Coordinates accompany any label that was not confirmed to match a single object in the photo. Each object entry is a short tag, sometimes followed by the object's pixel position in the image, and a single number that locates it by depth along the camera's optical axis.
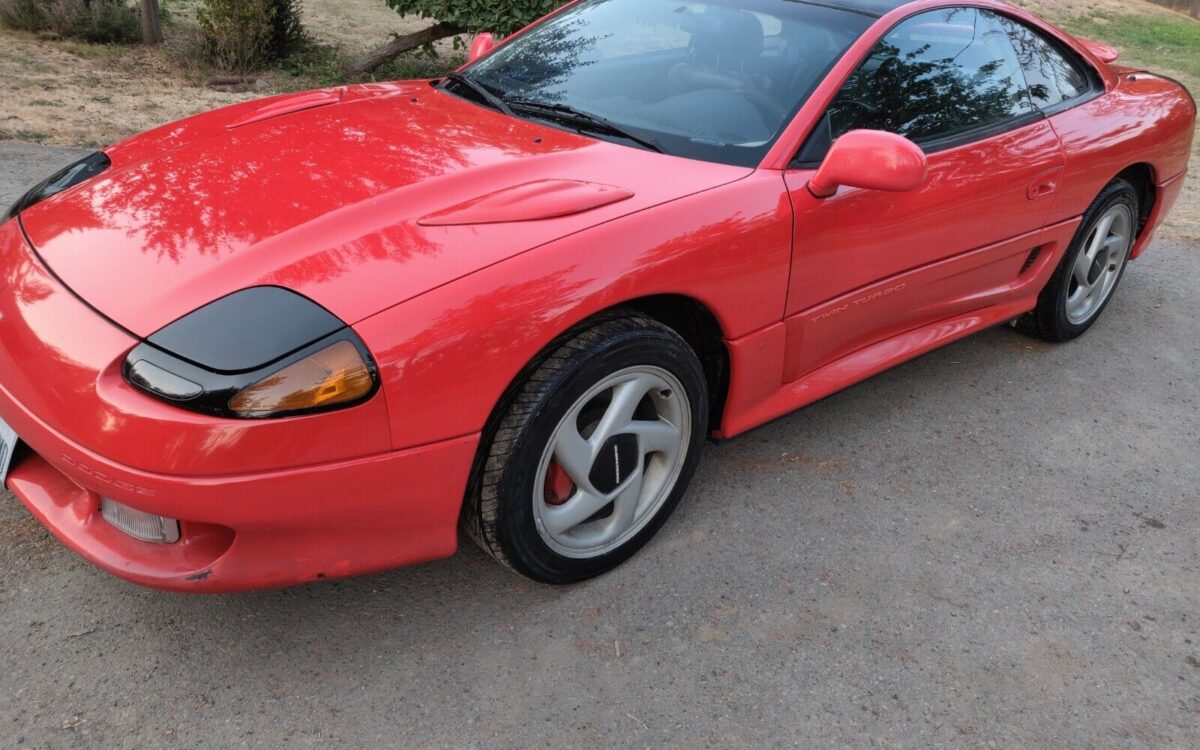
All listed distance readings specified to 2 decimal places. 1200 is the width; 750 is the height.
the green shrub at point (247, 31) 7.31
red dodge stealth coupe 1.99
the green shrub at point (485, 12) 7.00
